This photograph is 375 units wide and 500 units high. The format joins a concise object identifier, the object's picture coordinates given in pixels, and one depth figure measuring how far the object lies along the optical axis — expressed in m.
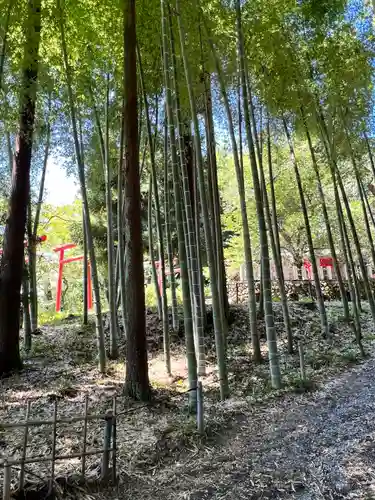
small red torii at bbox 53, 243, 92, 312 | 10.99
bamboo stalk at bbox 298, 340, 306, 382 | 4.04
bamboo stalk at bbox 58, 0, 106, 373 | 4.99
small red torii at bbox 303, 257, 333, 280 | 14.20
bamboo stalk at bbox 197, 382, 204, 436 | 2.91
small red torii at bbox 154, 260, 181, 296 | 10.88
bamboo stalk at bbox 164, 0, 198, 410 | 3.28
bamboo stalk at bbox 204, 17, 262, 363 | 4.30
